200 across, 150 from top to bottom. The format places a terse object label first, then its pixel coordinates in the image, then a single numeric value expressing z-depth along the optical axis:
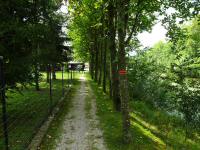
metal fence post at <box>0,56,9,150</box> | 3.26
